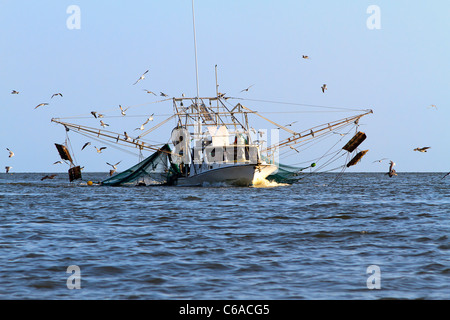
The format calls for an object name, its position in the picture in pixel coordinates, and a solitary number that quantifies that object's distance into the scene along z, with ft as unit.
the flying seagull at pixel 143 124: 121.39
